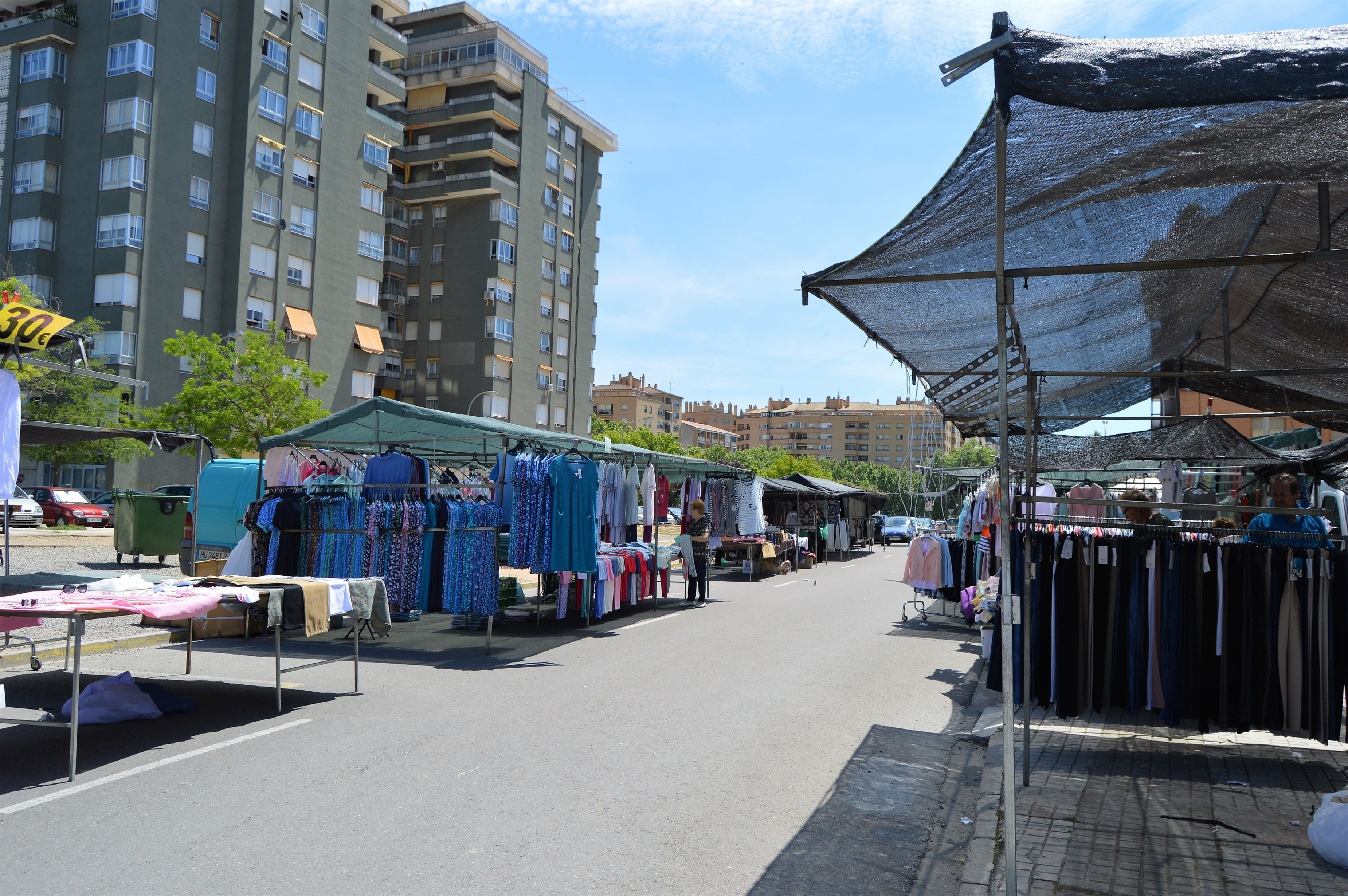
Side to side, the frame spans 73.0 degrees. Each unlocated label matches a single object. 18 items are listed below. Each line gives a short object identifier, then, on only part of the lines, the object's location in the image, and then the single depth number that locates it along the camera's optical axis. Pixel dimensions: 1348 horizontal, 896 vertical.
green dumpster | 18.41
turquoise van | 17.50
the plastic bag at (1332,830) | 4.48
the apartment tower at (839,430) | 166.38
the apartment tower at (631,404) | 142.25
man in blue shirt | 6.62
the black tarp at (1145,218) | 3.63
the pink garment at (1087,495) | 13.27
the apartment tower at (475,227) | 53.50
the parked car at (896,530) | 47.91
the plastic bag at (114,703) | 7.14
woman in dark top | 17.14
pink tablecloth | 5.78
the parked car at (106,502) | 34.25
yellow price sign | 8.45
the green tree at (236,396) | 30.34
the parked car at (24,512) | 30.22
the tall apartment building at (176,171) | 36.28
